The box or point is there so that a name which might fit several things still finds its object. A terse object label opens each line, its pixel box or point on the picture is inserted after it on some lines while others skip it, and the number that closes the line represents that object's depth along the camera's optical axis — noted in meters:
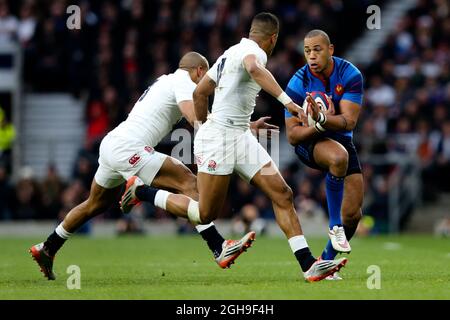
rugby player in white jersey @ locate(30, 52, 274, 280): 11.77
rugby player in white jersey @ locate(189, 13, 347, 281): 10.87
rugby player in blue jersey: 11.41
